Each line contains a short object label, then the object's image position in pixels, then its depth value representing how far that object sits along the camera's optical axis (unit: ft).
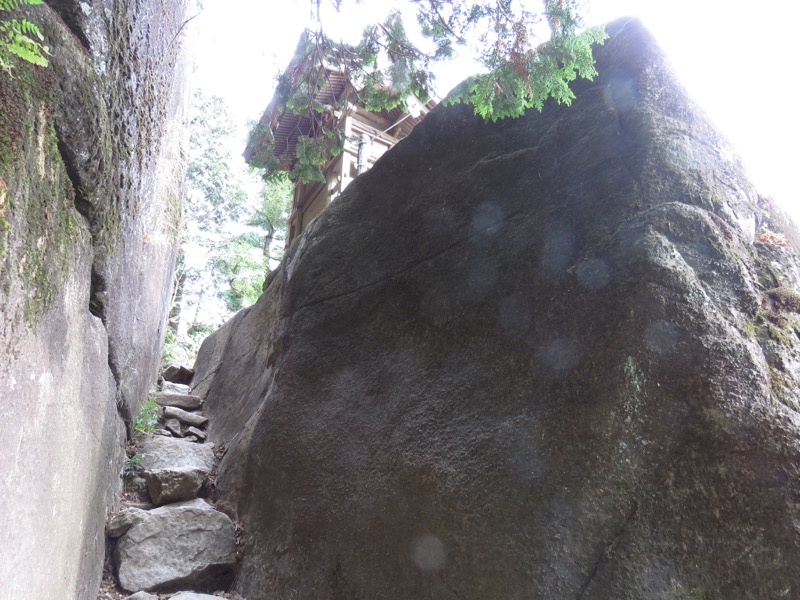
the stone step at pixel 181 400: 26.55
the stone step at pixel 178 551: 13.07
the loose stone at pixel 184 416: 23.48
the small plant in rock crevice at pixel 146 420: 18.49
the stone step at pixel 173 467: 16.01
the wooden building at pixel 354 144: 38.01
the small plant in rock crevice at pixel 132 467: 16.44
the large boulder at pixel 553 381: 7.43
